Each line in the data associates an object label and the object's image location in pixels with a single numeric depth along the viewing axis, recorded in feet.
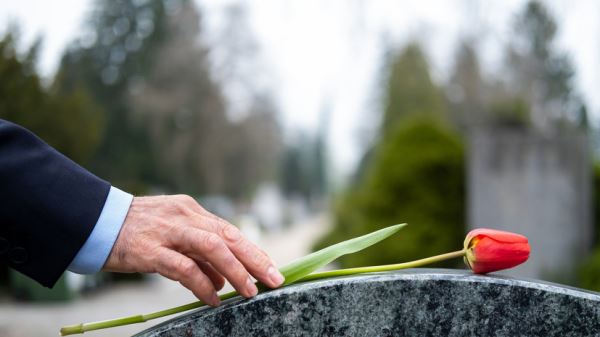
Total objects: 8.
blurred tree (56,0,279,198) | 77.10
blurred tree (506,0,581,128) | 63.72
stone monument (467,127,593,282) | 21.42
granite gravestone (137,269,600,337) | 4.25
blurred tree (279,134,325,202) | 183.52
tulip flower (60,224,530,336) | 4.37
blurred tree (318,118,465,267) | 24.85
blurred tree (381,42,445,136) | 81.82
